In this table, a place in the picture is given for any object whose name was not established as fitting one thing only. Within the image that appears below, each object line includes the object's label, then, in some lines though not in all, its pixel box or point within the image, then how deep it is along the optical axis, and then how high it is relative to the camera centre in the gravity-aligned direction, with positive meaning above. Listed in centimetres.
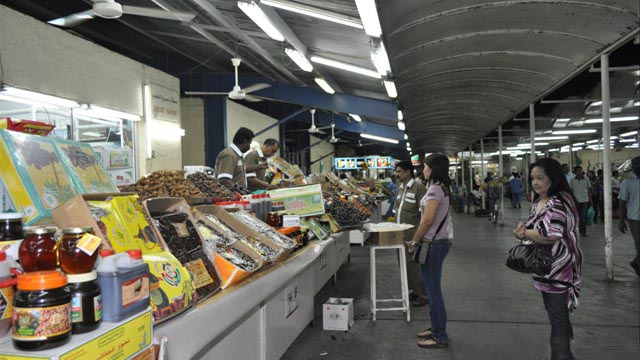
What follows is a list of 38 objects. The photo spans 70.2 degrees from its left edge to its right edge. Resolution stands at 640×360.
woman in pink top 395 -62
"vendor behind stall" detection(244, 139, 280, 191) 619 +26
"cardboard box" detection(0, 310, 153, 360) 117 -43
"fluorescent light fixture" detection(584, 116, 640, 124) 1178 +149
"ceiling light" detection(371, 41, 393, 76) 584 +170
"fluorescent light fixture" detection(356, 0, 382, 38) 433 +169
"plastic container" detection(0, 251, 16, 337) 126 -28
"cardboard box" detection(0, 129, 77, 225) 173 +6
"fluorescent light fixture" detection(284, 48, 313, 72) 704 +205
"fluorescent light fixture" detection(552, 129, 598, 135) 1488 +148
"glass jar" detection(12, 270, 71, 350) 115 -31
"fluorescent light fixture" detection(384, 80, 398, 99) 773 +166
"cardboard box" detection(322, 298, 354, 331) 443 -131
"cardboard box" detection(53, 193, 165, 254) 175 -12
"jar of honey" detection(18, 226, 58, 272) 125 -17
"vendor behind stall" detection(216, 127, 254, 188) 541 +34
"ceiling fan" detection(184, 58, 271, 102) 837 +194
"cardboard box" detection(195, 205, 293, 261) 316 -27
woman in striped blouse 294 -52
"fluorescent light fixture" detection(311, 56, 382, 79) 763 +198
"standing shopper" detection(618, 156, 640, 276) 619 -34
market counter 183 -67
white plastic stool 475 -109
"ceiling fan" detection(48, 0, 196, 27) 452 +215
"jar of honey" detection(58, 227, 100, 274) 128 -17
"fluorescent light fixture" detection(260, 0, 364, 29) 525 +202
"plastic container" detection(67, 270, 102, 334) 127 -32
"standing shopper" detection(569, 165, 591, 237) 1105 -33
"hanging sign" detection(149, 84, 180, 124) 988 +190
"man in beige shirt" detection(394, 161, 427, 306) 543 -42
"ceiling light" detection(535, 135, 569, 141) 1705 +149
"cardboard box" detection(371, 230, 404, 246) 473 -59
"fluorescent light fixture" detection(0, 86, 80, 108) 621 +139
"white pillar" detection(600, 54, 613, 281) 628 +14
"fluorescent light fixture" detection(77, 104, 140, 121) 782 +141
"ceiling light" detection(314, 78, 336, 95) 934 +211
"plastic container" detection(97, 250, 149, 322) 135 -30
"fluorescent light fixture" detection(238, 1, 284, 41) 521 +205
